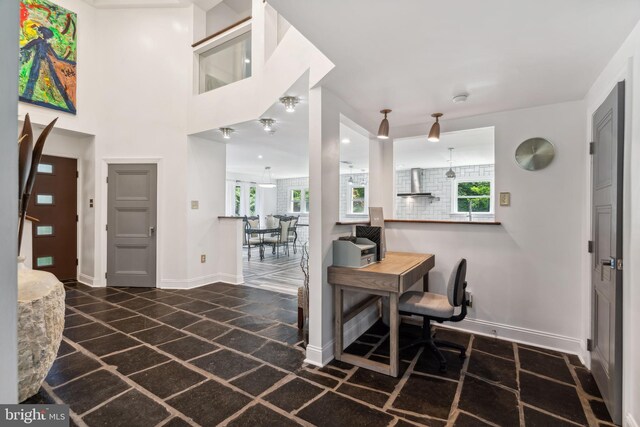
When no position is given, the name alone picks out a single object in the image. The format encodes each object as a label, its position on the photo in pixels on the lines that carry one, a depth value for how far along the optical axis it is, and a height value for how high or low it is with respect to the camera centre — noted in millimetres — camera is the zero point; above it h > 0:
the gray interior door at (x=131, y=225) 4445 -204
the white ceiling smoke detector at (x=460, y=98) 2465 +967
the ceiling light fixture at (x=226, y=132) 4185 +1140
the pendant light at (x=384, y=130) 2695 +753
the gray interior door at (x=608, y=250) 1700 -232
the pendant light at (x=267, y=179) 8145 +915
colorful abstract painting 3779 +2066
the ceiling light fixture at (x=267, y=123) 3812 +1159
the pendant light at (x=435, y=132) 2814 +764
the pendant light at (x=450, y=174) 6969 +911
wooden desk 2164 -555
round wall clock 2646 +540
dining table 7235 -511
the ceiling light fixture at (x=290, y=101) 3098 +1166
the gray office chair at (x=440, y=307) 2260 -748
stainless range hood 8078 +851
